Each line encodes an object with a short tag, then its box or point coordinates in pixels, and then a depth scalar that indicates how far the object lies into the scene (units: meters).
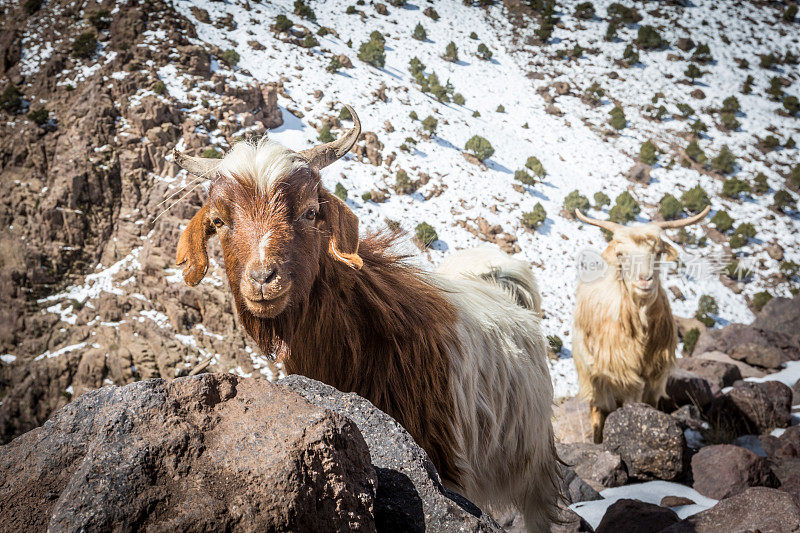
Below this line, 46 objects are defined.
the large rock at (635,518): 2.98
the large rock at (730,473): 3.88
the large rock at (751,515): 2.23
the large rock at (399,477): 1.38
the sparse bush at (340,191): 9.72
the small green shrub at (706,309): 14.19
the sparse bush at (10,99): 11.41
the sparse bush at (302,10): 15.67
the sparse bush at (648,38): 24.77
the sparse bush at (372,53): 15.15
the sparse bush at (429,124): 13.47
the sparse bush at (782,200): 18.00
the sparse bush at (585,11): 26.36
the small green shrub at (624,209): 14.60
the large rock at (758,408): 5.68
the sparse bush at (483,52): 19.81
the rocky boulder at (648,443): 4.46
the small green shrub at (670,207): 15.61
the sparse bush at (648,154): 17.86
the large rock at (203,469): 1.09
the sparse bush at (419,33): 18.52
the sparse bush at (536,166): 14.54
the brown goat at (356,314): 2.06
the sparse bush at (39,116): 11.05
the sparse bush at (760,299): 15.02
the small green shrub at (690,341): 13.01
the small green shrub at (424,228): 9.24
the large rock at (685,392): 6.92
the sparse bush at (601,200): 14.90
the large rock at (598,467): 4.71
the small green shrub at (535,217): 12.32
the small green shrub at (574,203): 13.75
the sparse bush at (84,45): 11.73
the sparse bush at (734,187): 18.25
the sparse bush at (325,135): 10.56
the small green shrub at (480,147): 13.59
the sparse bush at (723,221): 16.94
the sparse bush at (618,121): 19.14
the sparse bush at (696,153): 19.08
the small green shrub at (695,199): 16.53
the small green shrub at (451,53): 18.52
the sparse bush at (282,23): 14.37
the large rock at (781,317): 11.87
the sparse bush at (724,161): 18.89
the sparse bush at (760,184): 18.69
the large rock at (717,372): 8.11
